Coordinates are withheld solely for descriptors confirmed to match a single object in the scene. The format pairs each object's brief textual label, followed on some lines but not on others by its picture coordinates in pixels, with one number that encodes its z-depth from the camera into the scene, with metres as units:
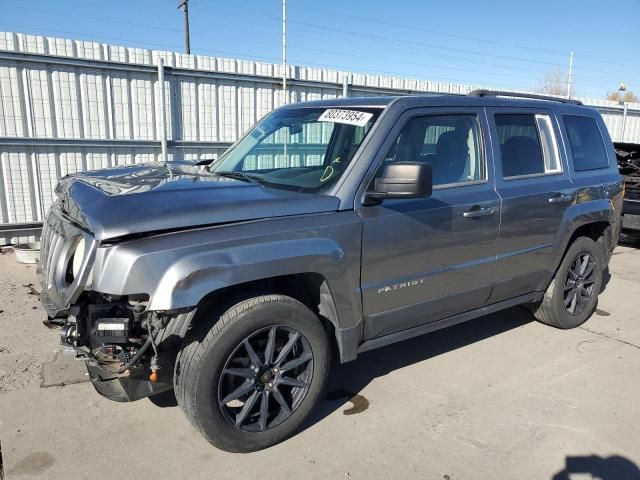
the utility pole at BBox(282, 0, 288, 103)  8.98
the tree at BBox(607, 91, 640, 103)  54.96
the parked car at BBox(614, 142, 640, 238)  7.94
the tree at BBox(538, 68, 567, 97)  42.00
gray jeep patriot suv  2.52
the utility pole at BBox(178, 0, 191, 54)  26.33
